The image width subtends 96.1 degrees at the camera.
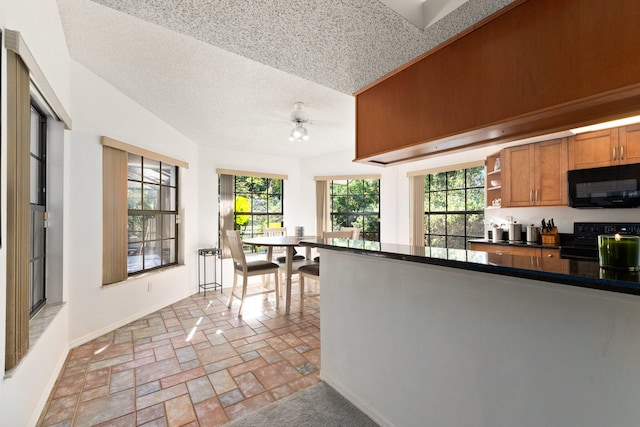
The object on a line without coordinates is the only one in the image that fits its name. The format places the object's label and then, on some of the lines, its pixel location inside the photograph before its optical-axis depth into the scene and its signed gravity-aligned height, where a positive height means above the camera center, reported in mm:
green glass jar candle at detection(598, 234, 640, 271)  871 -123
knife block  3357 -282
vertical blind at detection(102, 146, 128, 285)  2908 -17
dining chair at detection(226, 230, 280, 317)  3539 -688
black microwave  2729 +262
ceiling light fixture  3318 +1171
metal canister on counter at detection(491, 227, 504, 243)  3748 -273
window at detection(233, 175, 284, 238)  5355 +178
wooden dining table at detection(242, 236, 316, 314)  3337 -376
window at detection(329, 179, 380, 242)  5512 +158
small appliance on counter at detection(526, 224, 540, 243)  3531 -259
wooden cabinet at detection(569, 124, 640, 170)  2775 +668
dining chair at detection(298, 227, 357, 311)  3545 -709
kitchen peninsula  878 -510
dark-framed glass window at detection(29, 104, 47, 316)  2057 +11
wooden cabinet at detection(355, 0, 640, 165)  1009 +578
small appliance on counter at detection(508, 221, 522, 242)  3662 -254
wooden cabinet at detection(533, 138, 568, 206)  3240 +461
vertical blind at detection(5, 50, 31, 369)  1358 +18
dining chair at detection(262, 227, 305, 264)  4518 -328
